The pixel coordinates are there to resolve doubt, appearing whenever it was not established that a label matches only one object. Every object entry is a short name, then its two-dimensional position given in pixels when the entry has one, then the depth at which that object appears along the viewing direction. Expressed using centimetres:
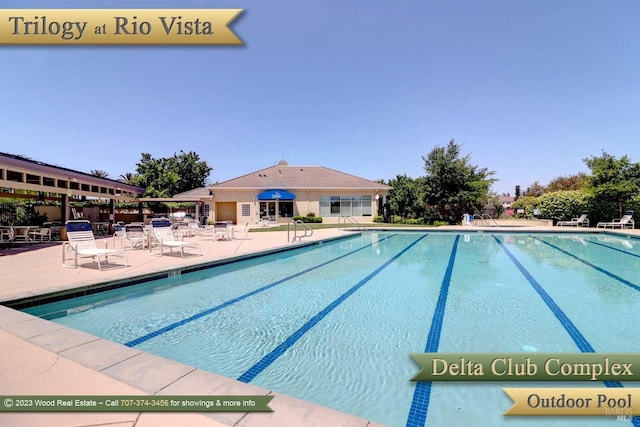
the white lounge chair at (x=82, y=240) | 835
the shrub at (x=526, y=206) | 3056
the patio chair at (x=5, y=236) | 1439
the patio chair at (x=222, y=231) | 1656
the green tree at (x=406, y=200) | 3073
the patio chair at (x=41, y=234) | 1516
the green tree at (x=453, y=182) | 2712
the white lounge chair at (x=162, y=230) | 1190
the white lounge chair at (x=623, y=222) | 2155
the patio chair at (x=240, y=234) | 1870
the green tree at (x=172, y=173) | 4381
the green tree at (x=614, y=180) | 2131
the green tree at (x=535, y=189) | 6288
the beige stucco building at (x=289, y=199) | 3114
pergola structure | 1184
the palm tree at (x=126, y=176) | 5544
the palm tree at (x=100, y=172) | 5711
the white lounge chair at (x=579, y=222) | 2405
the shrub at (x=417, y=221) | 2926
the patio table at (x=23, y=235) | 1443
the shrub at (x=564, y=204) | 2497
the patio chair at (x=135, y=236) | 1256
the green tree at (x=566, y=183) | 5064
